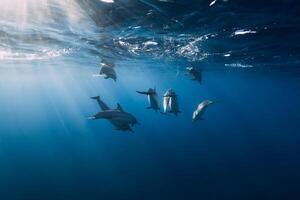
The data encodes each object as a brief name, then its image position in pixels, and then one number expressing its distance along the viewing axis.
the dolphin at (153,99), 7.36
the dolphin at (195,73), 9.83
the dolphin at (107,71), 8.80
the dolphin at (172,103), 7.70
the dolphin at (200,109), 8.24
